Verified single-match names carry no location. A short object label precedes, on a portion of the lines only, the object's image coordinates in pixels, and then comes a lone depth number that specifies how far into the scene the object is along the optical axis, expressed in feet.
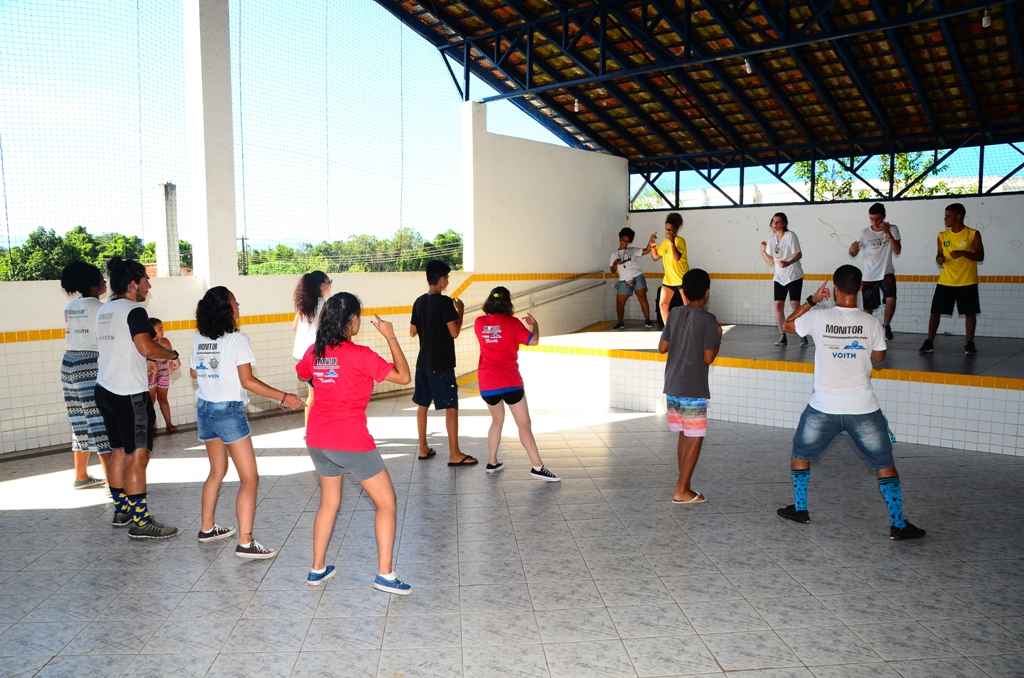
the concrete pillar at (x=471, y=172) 37.29
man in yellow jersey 25.57
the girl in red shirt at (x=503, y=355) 18.07
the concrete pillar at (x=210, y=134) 25.96
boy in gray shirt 15.98
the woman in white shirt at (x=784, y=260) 29.30
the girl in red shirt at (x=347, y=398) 11.41
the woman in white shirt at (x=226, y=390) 13.23
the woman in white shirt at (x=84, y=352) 16.05
